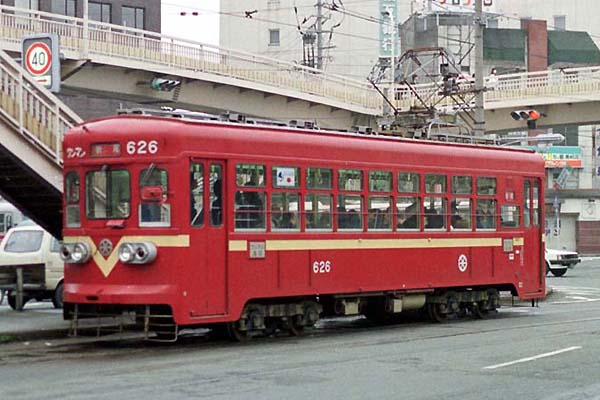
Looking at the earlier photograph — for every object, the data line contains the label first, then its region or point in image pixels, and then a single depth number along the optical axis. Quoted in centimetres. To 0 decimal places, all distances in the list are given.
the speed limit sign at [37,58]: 2403
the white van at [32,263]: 2415
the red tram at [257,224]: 1662
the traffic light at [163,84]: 3712
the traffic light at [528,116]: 3972
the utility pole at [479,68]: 3173
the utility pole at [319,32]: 5288
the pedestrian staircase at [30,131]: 1864
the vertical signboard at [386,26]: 7294
